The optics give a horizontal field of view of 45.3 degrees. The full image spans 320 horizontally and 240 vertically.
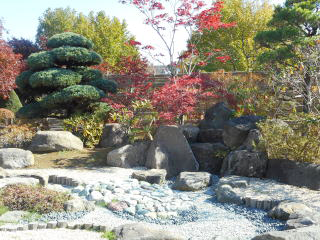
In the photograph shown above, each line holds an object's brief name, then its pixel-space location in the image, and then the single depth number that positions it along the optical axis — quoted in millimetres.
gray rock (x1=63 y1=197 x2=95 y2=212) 5589
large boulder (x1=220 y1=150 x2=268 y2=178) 7711
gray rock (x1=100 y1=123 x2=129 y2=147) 10125
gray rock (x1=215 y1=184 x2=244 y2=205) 6387
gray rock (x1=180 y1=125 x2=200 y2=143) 9539
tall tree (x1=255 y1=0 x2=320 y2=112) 9594
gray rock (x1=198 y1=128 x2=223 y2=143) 9555
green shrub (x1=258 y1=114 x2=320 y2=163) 7324
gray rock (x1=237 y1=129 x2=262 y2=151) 8094
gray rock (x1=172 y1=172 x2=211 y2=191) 7348
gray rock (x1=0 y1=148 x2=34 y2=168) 8723
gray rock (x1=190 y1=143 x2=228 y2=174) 8812
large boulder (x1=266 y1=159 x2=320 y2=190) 6797
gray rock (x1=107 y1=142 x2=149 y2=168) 8969
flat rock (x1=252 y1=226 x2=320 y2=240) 3887
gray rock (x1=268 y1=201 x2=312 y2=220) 5441
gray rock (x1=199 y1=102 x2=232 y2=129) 10031
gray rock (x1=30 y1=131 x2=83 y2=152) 9648
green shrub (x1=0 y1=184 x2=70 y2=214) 5594
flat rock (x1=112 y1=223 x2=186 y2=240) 4188
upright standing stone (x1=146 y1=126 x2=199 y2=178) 8680
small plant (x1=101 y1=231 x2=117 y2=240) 4555
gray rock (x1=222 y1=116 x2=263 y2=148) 8531
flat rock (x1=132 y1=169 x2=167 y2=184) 7809
